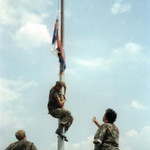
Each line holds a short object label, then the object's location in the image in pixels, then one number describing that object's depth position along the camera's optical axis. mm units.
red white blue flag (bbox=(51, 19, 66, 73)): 13969
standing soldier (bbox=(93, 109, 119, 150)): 8180
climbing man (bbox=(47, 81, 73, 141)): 11541
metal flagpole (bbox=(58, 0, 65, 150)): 11984
